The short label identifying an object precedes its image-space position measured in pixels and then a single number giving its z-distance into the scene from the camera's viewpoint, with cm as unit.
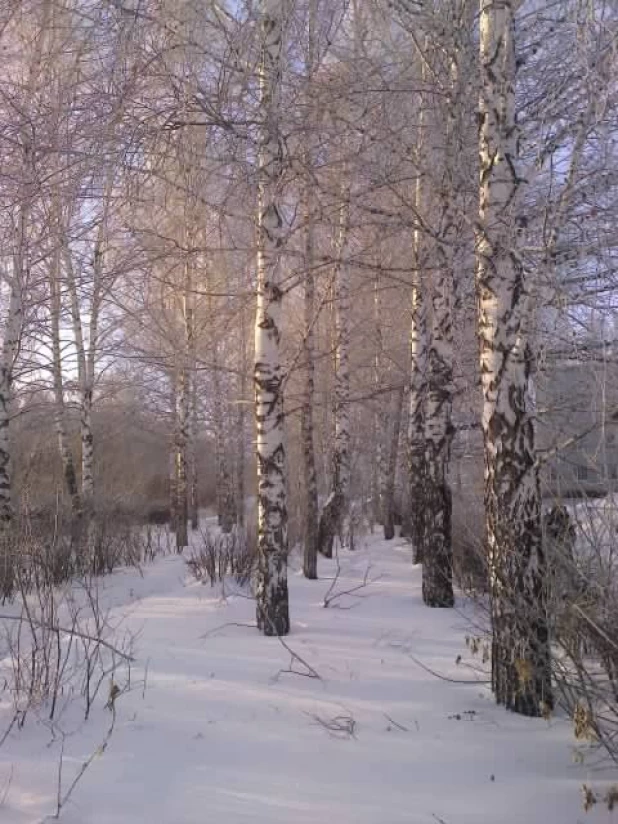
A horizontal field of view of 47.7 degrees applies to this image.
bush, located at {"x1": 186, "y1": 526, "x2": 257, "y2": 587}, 786
